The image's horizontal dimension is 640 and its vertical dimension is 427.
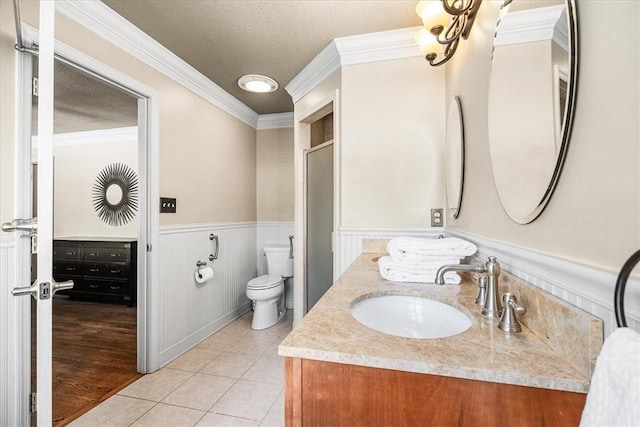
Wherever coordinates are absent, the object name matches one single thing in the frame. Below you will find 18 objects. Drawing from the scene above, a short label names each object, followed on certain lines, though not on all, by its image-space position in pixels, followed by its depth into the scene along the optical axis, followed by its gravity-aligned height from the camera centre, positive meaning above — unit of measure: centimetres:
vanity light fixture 115 +88
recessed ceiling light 243 +119
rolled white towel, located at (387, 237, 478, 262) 117 -14
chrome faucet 82 -22
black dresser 336 -60
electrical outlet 185 -2
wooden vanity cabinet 53 -38
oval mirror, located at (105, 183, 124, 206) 381 +32
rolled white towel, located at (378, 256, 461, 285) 117 -24
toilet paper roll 245 -50
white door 80 -1
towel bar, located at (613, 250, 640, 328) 37 -10
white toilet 274 -71
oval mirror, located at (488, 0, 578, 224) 61 +30
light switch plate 212 +10
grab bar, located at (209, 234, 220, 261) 263 -25
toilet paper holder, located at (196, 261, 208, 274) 248 -42
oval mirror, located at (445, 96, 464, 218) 142 +32
